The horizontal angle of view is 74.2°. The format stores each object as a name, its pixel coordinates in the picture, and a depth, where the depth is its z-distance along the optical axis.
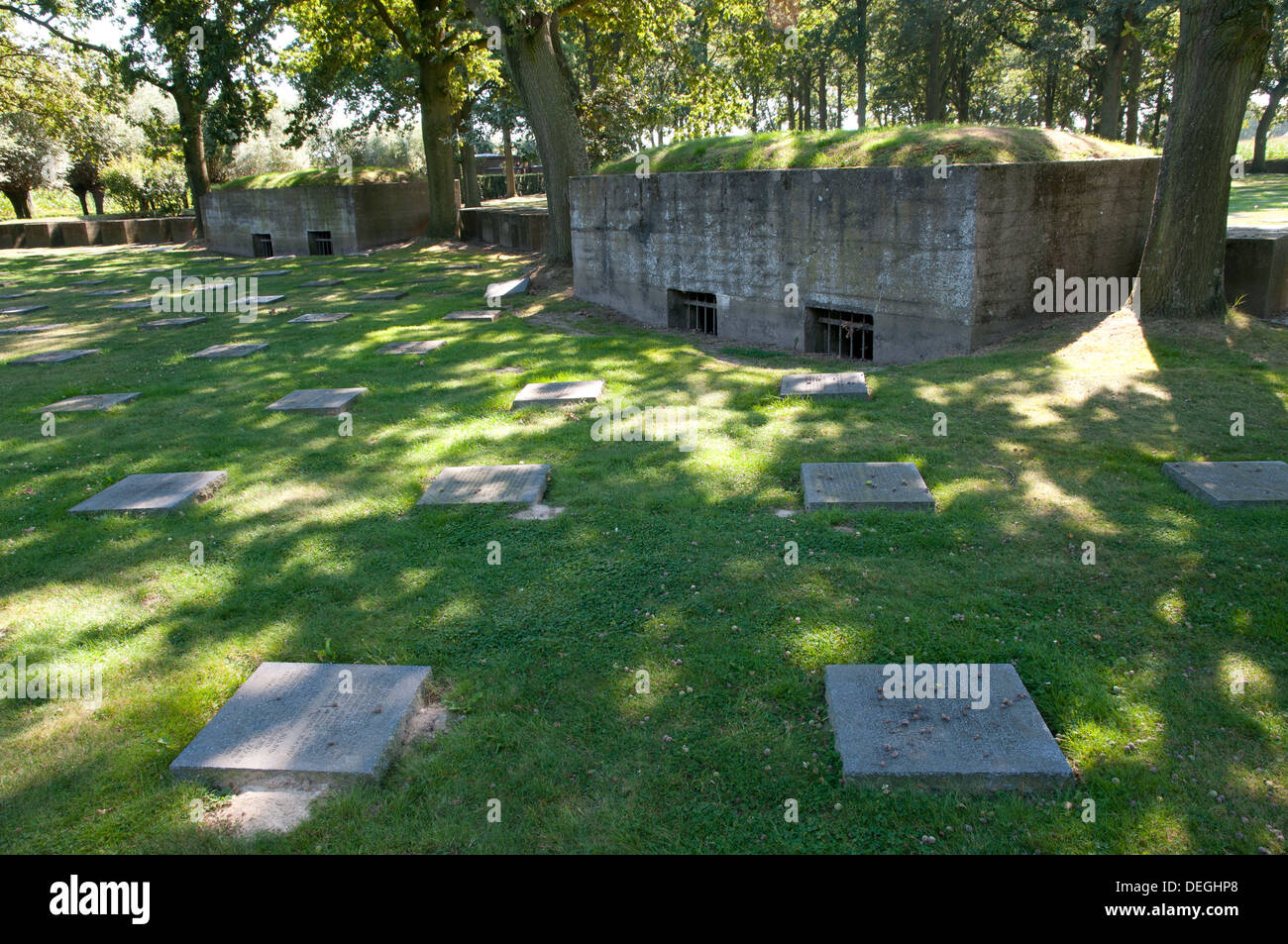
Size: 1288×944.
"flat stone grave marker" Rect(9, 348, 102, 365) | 11.59
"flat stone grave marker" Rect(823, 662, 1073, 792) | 3.12
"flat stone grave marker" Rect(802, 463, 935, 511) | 5.44
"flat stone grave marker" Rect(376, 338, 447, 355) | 11.15
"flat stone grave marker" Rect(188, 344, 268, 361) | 11.49
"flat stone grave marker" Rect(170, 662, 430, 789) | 3.29
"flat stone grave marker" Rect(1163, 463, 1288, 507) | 5.22
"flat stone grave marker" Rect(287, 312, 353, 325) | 13.97
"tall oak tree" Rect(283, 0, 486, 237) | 21.81
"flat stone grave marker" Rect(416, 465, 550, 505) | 5.90
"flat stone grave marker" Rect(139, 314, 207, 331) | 13.97
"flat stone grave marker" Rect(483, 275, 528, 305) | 14.79
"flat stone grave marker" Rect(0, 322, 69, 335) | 14.16
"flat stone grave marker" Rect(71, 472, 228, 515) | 5.97
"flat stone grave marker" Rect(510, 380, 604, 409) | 8.42
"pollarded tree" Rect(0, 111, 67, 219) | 36.91
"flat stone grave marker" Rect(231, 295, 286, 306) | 16.33
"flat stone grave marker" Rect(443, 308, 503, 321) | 13.61
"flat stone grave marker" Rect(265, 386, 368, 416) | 8.38
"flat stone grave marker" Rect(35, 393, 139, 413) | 8.88
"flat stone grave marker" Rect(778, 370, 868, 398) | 8.00
